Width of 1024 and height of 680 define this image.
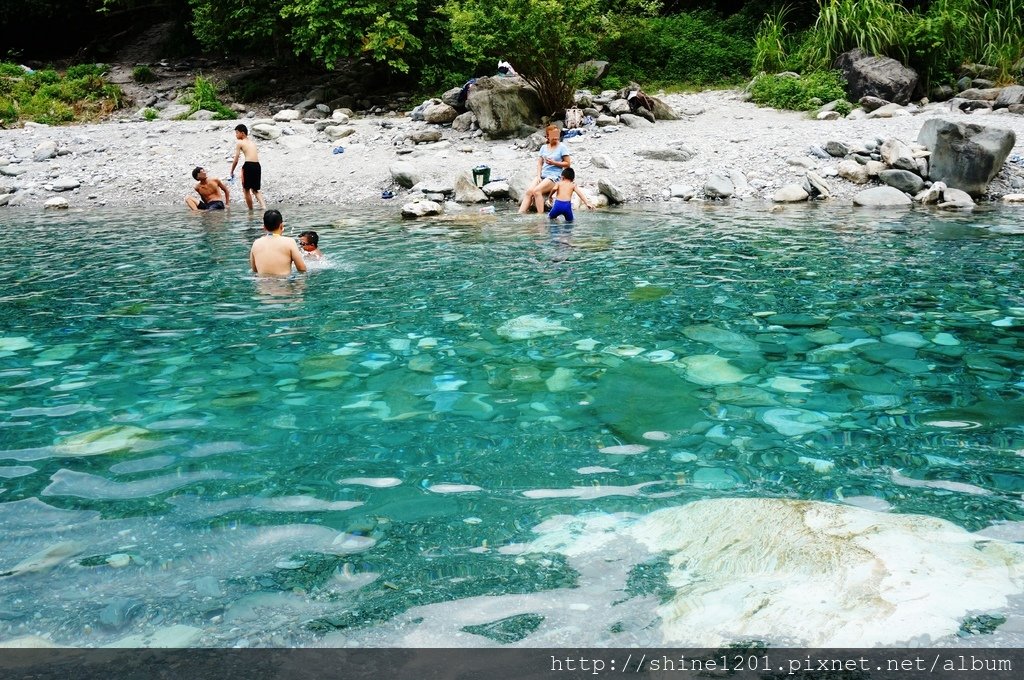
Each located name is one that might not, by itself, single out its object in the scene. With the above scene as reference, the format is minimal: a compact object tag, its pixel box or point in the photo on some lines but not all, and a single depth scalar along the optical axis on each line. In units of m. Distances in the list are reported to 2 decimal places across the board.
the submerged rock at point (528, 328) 5.66
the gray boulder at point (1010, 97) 16.53
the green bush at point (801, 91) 18.05
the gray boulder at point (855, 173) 13.75
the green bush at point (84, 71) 24.17
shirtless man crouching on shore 14.67
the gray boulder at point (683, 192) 14.03
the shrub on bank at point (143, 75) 25.23
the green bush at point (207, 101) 21.28
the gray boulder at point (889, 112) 16.73
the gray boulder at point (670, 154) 15.19
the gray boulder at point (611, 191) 13.80
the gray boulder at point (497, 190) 14.54
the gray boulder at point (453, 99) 18.53
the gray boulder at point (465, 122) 17.84
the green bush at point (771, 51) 20.38
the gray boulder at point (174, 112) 21.20
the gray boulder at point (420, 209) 12.79
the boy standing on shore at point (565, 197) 11.79
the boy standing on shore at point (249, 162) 14.12
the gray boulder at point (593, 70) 19.91
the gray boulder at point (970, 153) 12.62
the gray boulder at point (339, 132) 18.45
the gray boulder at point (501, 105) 17.12
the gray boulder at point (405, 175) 15.37
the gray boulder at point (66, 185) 16.50
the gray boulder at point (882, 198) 12.64
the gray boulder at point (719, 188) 13.84
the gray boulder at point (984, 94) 17.11
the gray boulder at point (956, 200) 12.16
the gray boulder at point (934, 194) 12.67
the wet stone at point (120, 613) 2.47
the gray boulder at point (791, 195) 13.37
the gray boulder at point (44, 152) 17.81
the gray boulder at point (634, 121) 17.48
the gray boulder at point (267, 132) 18.36
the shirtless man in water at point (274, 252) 7.91
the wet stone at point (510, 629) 2.38
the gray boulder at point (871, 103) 17.30
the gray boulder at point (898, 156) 13.48
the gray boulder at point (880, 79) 17.64
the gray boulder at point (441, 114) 18.23
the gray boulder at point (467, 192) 14.45
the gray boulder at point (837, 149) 14.45
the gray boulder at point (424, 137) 17.48
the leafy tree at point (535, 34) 15.68
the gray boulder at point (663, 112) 18.09
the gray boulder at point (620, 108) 17.92
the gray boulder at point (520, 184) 14.16
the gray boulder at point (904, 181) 13.19
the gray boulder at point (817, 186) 13.53
